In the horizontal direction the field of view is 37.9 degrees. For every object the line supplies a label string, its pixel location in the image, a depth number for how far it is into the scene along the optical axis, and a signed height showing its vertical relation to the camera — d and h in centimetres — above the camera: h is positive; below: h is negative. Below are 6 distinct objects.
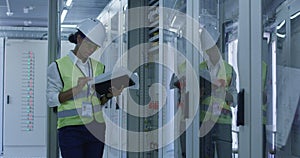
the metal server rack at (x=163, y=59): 392 +24
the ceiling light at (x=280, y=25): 196 +26
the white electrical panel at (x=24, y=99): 830 -29
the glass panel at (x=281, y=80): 189 +2
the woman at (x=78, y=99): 327 -11
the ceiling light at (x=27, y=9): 911 +160
